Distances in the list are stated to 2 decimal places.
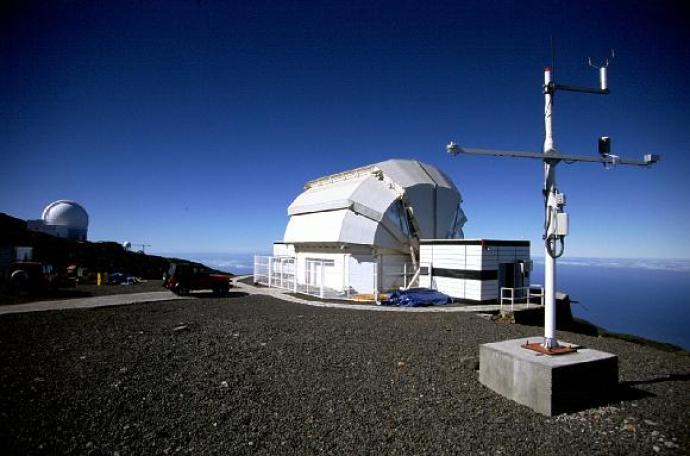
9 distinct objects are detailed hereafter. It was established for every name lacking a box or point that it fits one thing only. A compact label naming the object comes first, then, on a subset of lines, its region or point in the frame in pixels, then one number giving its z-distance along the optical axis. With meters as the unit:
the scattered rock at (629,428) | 5.32
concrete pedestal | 5.87
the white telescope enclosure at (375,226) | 21.80
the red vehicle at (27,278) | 20.58
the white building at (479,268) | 18.03
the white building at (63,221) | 47.50
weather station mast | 6.68
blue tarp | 17.75
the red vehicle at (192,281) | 20.95
